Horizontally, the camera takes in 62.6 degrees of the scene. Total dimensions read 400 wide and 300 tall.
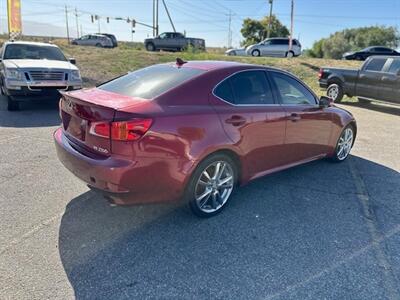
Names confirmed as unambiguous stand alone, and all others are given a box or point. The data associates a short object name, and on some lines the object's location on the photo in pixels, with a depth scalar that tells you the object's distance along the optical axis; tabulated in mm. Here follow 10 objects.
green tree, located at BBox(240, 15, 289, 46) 60406
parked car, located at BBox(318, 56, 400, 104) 10680
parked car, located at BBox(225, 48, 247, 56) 31894
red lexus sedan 2852
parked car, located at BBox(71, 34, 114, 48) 36250
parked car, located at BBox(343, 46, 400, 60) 26422
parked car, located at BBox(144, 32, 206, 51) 30328
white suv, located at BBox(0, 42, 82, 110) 7590
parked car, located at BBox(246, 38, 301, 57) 27667
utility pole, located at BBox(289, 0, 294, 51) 22812
